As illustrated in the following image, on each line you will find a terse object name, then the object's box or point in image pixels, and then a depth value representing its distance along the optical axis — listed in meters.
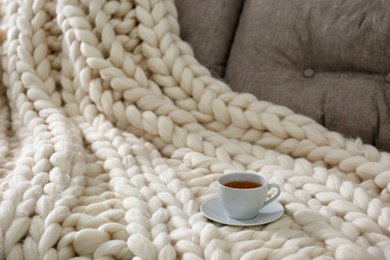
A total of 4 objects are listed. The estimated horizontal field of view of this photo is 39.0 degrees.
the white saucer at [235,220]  0.97
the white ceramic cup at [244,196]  0.94
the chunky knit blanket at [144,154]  0.92
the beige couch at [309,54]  1.28
